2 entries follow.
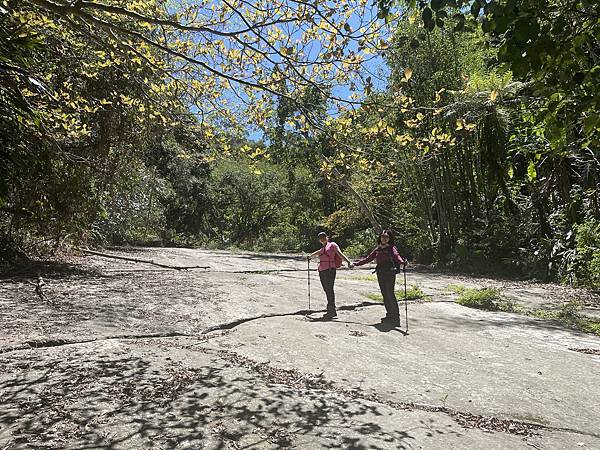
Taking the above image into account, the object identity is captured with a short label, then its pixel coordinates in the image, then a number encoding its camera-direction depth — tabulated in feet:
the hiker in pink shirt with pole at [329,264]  29.27
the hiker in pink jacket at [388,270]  27.09
